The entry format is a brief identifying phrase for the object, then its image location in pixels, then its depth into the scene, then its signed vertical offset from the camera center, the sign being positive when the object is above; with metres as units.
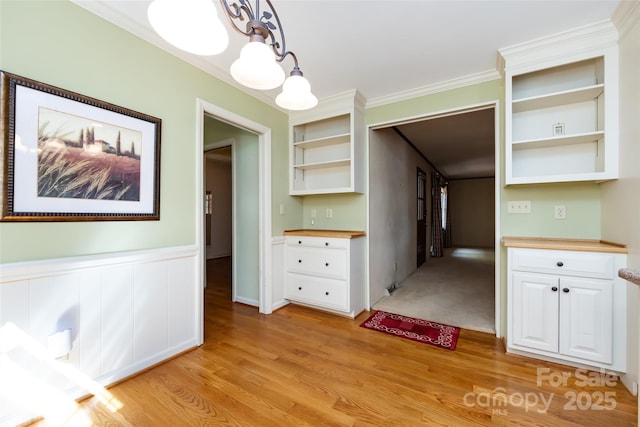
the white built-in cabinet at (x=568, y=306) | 1.68 -0.64
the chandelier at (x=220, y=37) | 0.82 +0.61
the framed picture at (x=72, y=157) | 1.31 +0.32
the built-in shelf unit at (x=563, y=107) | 1.79 +0.85
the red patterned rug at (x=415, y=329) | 2.25 -1.10
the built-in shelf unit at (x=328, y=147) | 2.86 +0.81
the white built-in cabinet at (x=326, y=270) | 2.71 -0.62
